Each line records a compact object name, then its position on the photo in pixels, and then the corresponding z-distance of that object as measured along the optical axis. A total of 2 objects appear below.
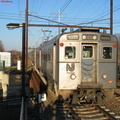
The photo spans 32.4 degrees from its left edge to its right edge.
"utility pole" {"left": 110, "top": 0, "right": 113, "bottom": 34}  18.09
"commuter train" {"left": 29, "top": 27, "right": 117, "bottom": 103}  7.84
